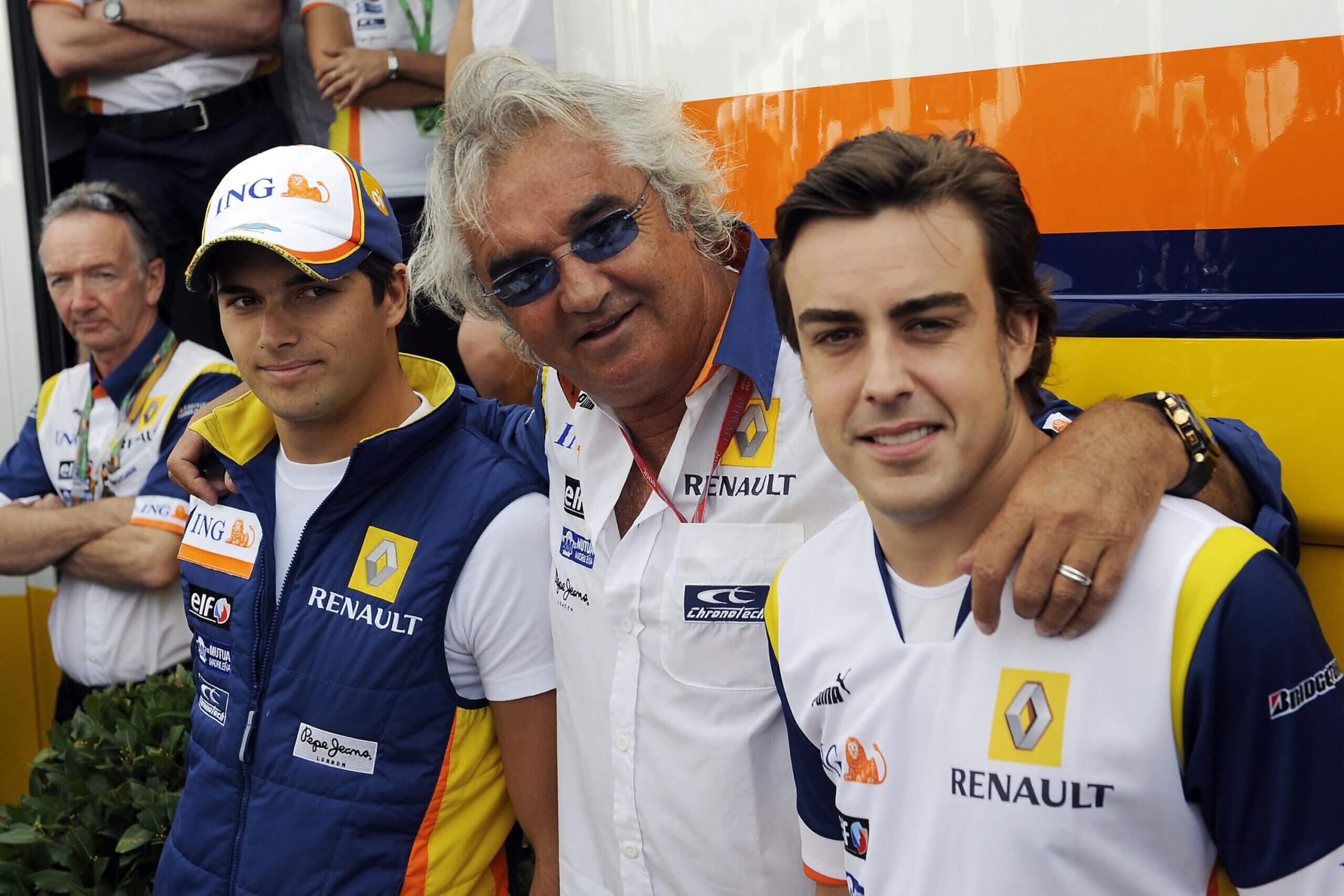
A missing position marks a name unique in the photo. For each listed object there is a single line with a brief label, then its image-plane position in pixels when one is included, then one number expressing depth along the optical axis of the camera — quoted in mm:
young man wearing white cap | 2178
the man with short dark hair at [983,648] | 1327
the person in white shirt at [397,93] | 4129
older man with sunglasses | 1915
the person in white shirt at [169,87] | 4109
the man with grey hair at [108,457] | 3551
